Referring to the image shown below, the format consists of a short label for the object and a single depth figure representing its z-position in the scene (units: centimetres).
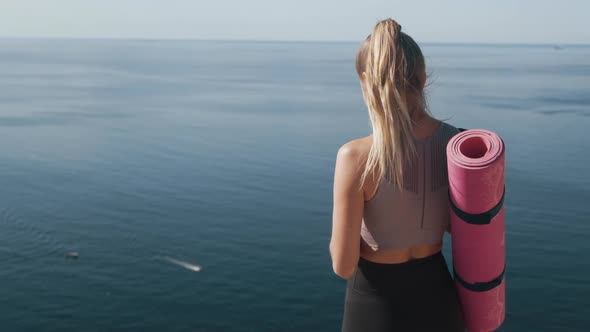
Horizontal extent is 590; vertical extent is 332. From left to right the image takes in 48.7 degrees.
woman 276
